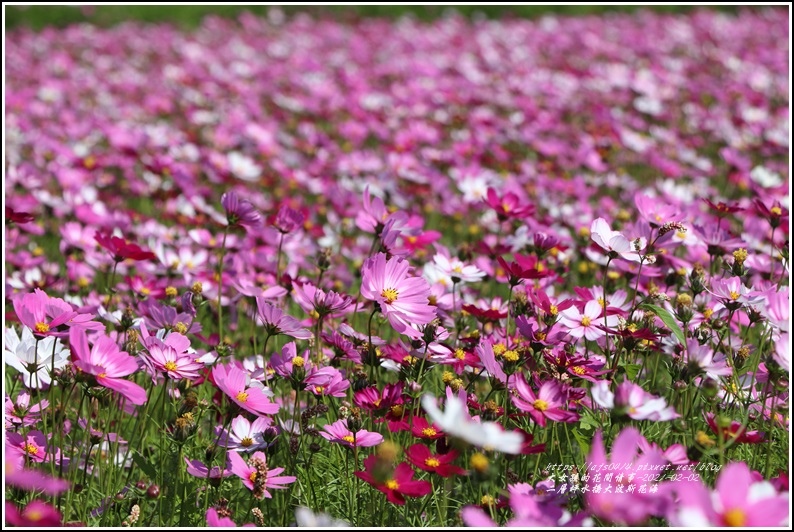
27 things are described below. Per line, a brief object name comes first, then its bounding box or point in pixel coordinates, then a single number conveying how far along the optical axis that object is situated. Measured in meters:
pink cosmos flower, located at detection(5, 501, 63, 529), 3.85
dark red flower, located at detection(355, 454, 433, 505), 3.96
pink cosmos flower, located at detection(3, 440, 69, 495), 3.88
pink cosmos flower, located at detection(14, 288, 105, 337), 4.03
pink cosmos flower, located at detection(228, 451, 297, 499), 3.99
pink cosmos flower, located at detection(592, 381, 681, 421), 3.93
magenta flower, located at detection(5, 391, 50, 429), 4.12
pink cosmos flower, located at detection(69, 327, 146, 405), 3.96
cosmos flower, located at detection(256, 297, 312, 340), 4.12
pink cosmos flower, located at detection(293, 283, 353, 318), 4.14
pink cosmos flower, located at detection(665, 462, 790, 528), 3.78
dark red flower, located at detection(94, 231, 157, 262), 4.28
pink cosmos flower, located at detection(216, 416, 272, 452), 4.08
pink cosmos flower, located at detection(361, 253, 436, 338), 4.09
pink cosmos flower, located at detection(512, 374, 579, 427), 4.02
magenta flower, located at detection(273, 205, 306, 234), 4.36
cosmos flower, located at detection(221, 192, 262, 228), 4.28
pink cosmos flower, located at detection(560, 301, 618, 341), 4.18
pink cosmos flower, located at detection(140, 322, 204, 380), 4.05
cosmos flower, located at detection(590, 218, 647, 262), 4.15
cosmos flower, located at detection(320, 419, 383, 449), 4.06
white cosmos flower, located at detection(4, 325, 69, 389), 4.10
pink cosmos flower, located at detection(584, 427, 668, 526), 3.79
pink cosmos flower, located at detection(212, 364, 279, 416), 4.02
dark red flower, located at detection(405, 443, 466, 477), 3.97
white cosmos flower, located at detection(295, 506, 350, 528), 3.82
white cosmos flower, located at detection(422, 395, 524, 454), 3.85
